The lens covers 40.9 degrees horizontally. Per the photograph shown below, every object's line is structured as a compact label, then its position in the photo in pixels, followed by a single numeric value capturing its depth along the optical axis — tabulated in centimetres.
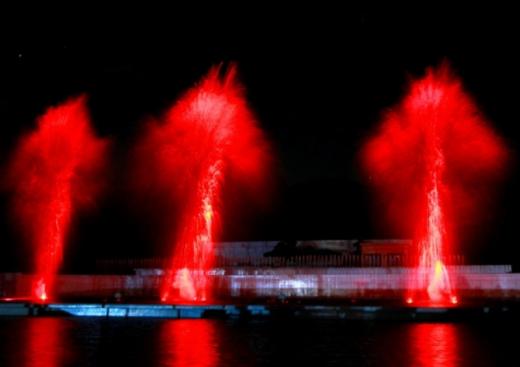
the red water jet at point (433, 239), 2492
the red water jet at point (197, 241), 2723
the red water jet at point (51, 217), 2969
